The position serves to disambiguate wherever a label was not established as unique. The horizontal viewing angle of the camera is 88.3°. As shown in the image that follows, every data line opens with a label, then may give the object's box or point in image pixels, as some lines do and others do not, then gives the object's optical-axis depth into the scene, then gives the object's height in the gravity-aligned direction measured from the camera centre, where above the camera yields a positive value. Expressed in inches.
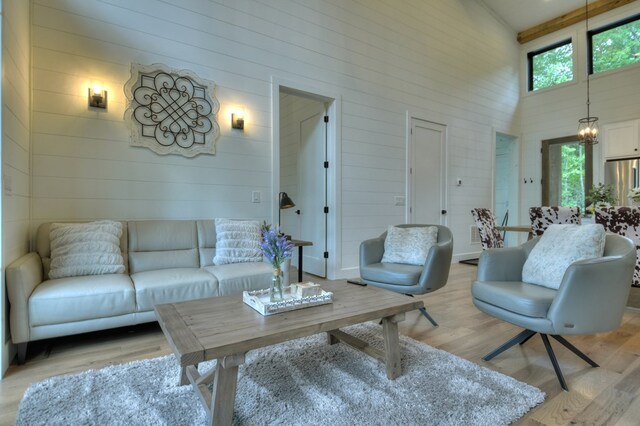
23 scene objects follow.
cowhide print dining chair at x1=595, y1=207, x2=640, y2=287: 122.3 -4.2
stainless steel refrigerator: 216.4 +23.2
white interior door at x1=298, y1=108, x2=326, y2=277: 181.5 +12.9
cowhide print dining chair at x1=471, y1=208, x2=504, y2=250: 170.2 -9.3
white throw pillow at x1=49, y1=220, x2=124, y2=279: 98.5 -11.7
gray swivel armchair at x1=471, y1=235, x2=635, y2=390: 71.7 -20.8
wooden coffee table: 53.2 -21.1
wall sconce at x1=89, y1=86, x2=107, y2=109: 115.5 +40.5
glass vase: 74.3 -17.1
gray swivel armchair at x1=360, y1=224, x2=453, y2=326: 108.7 -21.3
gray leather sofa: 82.0 -20.6
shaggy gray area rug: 60.2 -37.5
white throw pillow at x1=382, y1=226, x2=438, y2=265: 121.5 -12.5
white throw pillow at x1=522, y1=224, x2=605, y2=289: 84.1 -10.8
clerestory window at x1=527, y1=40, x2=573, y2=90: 258.4 +118.8
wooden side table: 141.6 -18.4
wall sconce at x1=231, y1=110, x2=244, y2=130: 143.4 +40.4
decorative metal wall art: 123.3 +39.9
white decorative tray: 67.9 -19.6
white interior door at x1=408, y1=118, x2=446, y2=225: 210.1 +25.4
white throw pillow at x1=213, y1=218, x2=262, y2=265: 124.6 -11.7
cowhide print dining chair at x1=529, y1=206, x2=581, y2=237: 140.6 -2.7
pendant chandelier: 173.8 +39.9
